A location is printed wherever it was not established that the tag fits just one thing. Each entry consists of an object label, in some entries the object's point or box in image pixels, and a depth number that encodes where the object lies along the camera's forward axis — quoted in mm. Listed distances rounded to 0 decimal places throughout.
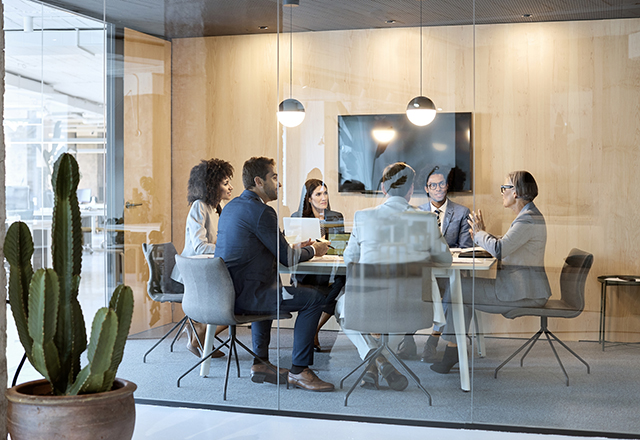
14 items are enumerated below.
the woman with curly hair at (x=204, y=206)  3596
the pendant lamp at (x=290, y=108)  3496
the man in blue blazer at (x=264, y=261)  3492
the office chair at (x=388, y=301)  3326
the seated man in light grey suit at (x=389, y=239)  3307
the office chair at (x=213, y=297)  3514
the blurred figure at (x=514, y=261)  3275
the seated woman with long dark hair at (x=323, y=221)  3383
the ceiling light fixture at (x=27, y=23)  4355
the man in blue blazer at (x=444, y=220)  3271
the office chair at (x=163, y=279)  3719
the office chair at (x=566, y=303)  3262
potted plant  2412
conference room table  3314
